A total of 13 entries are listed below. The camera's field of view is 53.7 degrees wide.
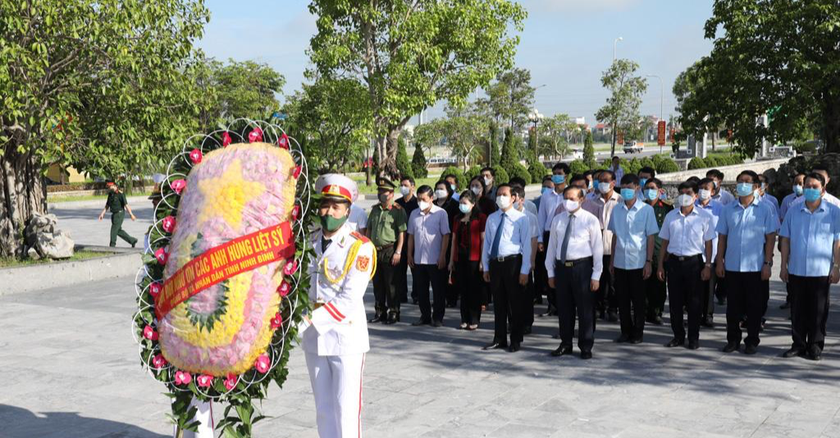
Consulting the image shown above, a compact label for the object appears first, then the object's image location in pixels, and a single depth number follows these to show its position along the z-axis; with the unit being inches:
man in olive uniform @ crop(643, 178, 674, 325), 392.8
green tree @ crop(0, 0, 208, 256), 500.7
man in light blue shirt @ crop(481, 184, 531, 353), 341.7
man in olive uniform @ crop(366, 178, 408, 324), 402.0
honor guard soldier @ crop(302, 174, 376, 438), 189.9
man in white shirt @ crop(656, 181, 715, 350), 339.9
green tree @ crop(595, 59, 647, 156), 1898.4
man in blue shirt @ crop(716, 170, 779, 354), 331.3
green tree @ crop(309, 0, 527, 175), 1061.8
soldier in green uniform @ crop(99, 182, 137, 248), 672.4
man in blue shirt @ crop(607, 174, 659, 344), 346.9
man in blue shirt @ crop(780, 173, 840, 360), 316.8
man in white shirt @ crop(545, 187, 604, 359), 326.3
